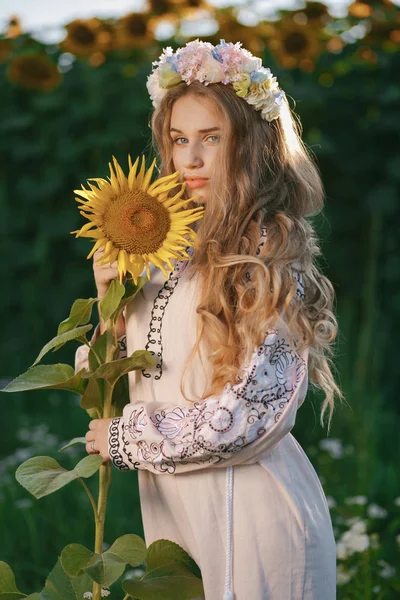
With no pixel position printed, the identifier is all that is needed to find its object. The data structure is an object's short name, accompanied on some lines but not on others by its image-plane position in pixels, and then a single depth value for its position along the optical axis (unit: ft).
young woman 6.54
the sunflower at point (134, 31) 14.52
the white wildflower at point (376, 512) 10.28
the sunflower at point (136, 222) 6.40
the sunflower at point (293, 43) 14.33
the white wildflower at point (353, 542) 9.16
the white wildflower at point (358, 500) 10.16
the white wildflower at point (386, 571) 9.41
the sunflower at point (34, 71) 14.55
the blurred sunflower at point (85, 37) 14.62
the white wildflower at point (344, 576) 9.30
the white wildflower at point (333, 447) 11.63
